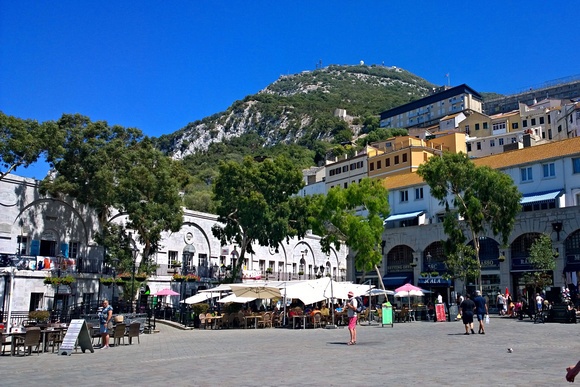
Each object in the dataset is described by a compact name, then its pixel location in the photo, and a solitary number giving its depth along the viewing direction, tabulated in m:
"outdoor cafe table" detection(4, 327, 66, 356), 18.02
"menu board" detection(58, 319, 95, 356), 17.70
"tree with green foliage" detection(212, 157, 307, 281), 41.31
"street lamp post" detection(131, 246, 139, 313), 31.09
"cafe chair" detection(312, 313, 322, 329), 29.97
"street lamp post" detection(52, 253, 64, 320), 32.76
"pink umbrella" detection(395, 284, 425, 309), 34.72
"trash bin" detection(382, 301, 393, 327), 28.64
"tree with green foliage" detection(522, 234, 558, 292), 35.19
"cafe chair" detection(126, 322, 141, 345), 21.27
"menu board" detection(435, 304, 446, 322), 33.00
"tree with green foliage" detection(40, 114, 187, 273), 34.66
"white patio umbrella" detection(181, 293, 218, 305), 33.60
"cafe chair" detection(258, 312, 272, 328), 31.03
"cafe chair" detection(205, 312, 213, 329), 31.16
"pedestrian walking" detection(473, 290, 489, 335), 21.92
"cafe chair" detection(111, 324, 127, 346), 20.20
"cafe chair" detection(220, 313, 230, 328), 31.43
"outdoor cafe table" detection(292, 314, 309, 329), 29.57
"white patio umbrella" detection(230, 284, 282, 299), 30.42
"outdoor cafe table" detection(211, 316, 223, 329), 31.13
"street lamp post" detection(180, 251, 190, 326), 44.19
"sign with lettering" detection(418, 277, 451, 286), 44.50
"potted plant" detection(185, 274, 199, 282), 41.46
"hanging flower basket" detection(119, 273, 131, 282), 33.25
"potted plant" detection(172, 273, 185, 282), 40.01
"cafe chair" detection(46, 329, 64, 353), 19.53
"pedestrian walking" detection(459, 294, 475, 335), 21.94
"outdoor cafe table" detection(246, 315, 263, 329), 30.67
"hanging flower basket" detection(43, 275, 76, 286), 31.50
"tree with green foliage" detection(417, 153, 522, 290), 37.62
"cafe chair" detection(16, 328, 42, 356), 17.77
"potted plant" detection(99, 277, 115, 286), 32.97
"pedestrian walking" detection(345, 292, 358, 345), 18.91
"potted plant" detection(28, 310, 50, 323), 27.27
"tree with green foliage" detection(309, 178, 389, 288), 40.78
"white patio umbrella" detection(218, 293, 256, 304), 31.17
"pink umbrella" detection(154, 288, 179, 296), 36.16
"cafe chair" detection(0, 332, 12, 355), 17.98
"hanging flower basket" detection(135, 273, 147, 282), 33.03
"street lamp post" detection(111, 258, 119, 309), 36.03
